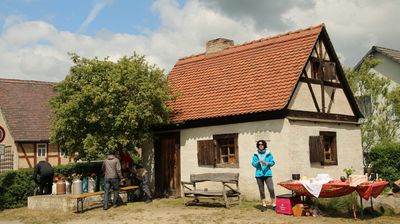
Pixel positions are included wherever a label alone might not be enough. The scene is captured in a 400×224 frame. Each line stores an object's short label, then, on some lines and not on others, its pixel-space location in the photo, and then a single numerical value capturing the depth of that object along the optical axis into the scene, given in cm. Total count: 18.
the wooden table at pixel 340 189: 1001
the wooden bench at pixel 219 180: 1305
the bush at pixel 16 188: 1498
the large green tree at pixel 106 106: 1473
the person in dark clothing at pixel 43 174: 1522
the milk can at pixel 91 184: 1603
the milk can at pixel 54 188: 1523
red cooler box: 1123
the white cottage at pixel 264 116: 1430
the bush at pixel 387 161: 1856
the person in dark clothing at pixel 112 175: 1352
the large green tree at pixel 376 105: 2162
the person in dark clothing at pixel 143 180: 1475
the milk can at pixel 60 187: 1502
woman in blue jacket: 1192
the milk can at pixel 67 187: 1522
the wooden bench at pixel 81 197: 1302
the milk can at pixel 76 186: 1442
